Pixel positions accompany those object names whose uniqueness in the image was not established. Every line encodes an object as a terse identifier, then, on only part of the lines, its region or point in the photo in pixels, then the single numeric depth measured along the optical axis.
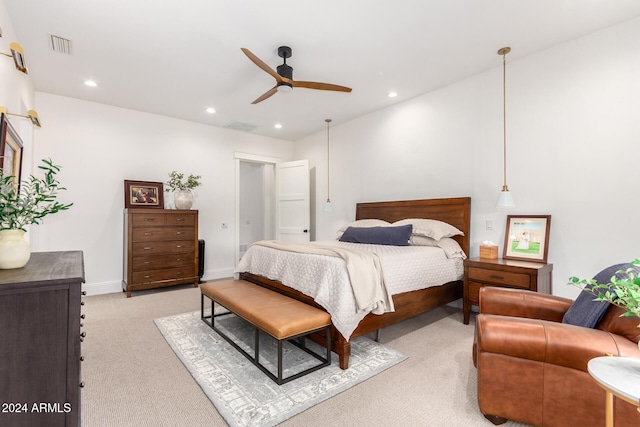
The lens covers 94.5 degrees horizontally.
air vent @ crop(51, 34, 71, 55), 2.80
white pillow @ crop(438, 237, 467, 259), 3.31
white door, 5.71
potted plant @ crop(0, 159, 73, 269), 1.34
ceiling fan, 2.86
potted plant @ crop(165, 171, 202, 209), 4.80
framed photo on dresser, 4.56
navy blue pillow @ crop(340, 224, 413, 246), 3.51
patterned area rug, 1.77
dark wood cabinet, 1.13
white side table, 0.94
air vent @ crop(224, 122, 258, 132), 5.39
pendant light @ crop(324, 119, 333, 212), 5.35
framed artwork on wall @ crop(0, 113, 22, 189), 2.13
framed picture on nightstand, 2.99
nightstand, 2.63
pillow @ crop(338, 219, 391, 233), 4.19
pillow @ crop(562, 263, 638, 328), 1.55
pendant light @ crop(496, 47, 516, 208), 3.03
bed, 2.39
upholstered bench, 2.01
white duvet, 2.21
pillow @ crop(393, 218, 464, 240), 3.44
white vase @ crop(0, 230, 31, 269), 1.34
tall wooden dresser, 4.25
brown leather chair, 1.36
